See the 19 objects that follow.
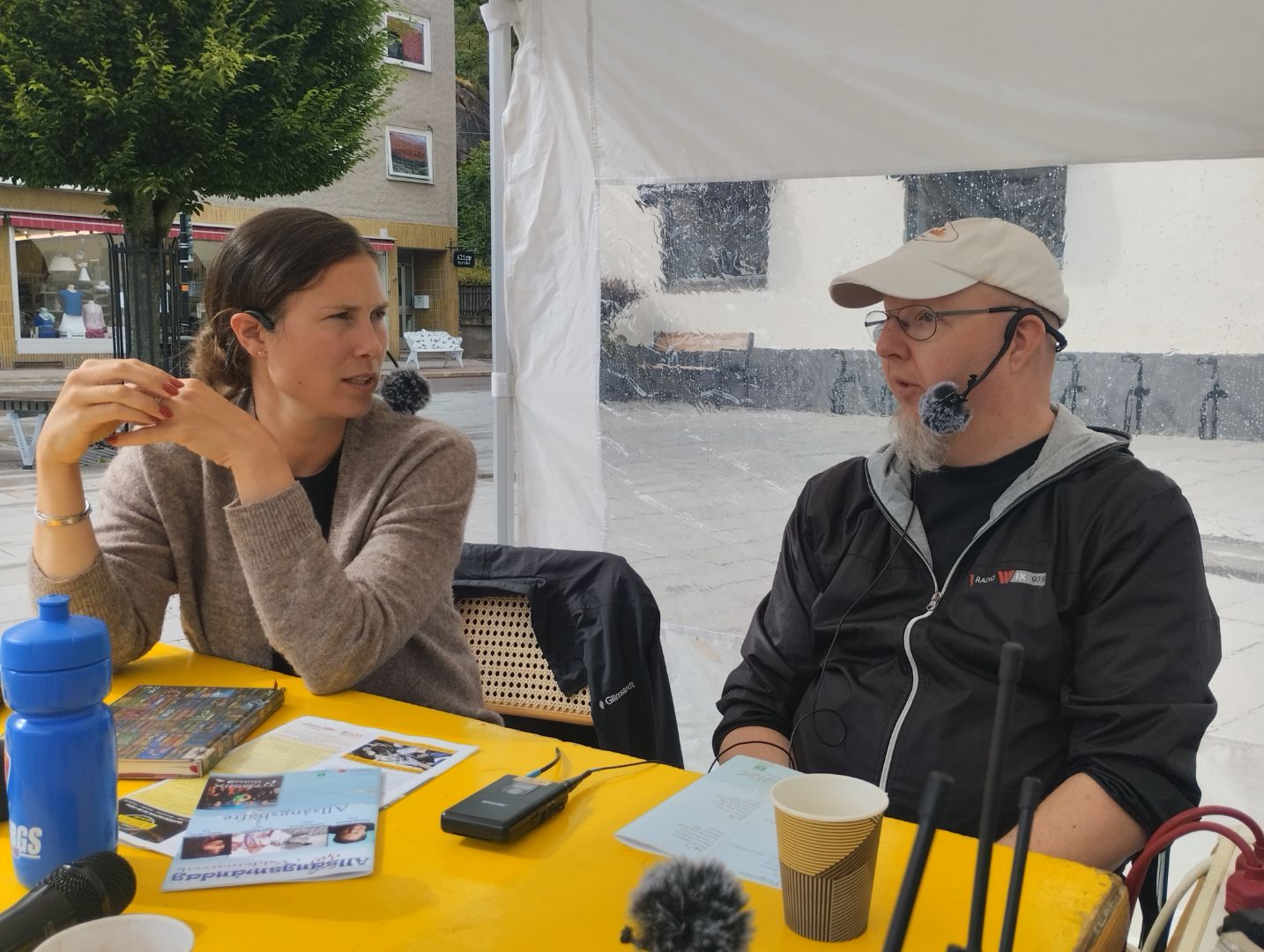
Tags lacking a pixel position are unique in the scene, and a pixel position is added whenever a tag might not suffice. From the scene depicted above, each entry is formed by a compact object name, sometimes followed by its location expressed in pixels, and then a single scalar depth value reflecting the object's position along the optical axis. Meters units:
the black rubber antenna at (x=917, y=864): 0.41
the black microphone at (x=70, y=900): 0.82
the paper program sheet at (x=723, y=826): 1.05
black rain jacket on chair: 2.12
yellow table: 0.91
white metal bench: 20.88
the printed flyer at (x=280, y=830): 1.02
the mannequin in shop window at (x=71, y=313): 15.59
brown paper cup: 0.84
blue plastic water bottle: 0.91
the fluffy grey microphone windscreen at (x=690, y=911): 0.62
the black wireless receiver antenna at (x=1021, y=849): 0.42
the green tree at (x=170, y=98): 7.16
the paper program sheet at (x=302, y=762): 1.13
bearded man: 1.41
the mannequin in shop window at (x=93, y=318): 15.94
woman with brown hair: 1.55
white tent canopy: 2.19
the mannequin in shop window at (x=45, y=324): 15.23
